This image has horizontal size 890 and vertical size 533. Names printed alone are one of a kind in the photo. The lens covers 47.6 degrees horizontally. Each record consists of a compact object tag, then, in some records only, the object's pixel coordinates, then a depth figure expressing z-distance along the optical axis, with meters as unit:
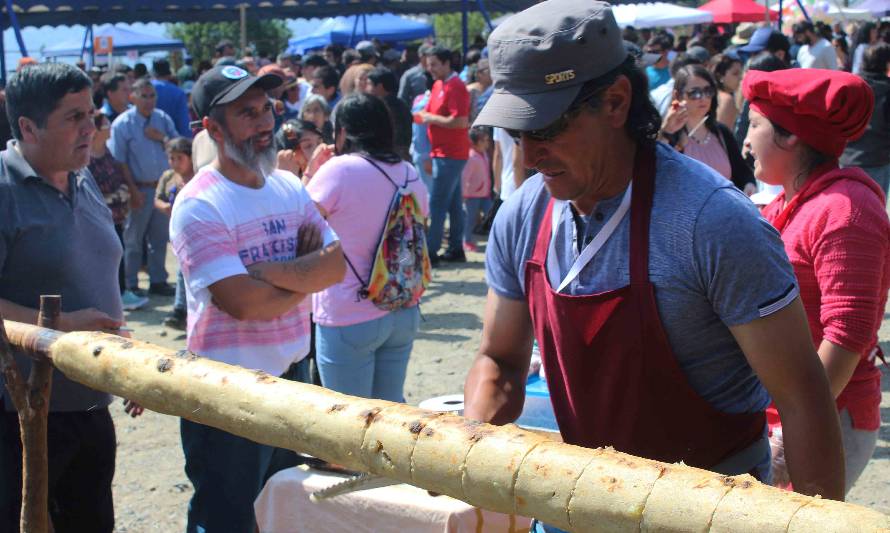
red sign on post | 26.89
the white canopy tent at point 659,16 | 21.66
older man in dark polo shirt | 3.01
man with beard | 3.25
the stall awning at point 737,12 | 23.36
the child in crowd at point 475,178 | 10.78
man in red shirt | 9.66
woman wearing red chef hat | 2.49
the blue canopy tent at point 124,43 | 32.12
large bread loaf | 1.24
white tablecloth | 3.11
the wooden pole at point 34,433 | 2.43
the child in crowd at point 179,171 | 7.94
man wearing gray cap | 1.77
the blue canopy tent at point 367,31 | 27.80
